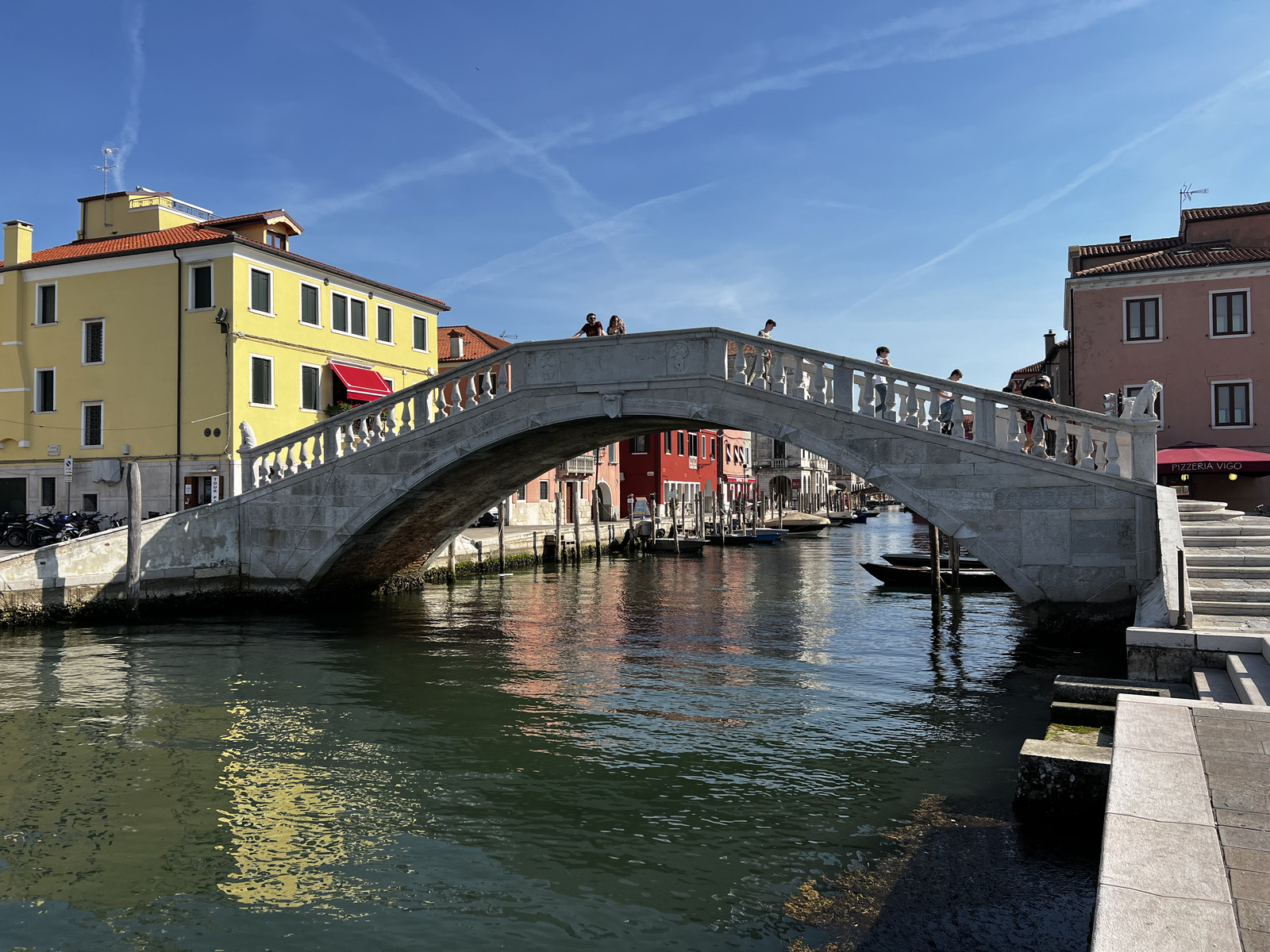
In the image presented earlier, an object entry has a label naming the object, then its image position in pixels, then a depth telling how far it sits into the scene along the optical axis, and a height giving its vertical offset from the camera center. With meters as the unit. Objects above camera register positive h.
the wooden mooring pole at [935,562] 16.83 -0.93
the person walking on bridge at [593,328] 13.11 +2.46
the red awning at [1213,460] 16.91 +0.80
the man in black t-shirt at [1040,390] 11.09 +1.38
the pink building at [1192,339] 20.30 +3.60
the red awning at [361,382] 23.33 +3.20
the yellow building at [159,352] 20.69 +3.60
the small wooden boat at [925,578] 18.41 -1.34
